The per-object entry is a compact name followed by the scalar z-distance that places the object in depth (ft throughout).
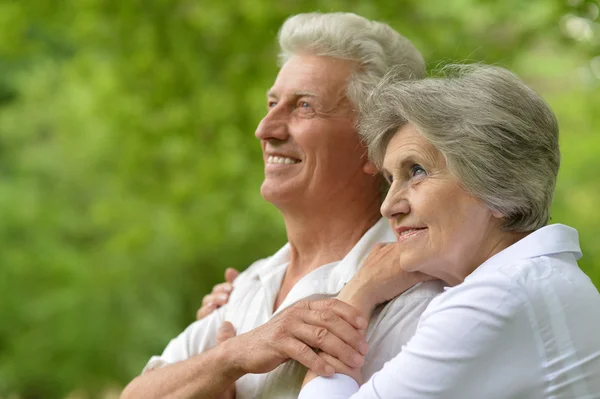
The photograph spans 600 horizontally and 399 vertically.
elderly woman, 8.24
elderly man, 9.15
